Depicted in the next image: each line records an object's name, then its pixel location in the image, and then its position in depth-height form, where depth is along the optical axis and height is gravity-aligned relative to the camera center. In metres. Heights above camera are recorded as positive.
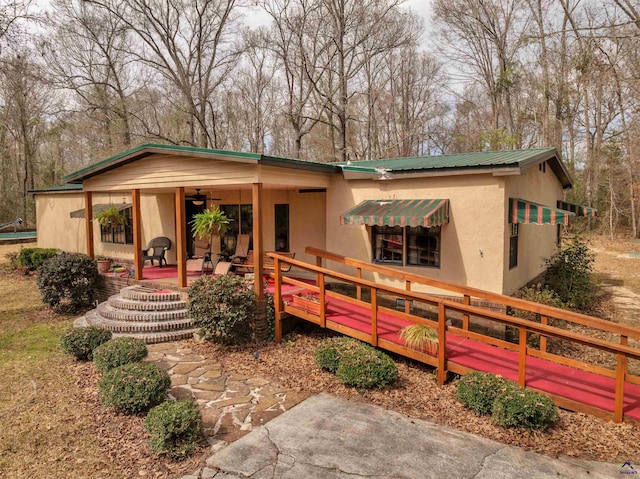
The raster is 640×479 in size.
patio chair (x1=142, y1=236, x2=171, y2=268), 14.09 -0.81
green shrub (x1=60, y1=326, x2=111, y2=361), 7.49 -2.17
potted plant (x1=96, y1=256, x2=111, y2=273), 12.43 -1.22
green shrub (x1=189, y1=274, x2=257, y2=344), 7.87 -1.66
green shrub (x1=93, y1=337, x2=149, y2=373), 6.45 -2.08
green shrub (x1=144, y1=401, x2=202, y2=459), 4.63 -2.40
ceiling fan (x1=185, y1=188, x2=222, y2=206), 12.28 +0.87
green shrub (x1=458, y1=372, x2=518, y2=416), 5.33 -2.28
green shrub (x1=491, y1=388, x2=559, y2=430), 4.90 -2.33
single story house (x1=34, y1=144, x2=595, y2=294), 8.37 +0.49
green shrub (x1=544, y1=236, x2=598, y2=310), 11.20 -1.66
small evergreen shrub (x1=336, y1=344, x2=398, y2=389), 6.17 -2.30
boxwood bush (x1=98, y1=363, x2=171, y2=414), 5.42 -2.24
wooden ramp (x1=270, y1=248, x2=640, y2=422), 5.24 -2.02
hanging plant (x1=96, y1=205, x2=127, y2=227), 14.16 +0.35
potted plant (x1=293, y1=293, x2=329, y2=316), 8.16 -1.66
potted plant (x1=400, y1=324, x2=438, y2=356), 6.68 -1.97
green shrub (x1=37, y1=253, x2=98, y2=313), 10.93 -1.51
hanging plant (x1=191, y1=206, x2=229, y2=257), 10.29 +0.04
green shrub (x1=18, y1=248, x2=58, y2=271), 16.69 -1.23
